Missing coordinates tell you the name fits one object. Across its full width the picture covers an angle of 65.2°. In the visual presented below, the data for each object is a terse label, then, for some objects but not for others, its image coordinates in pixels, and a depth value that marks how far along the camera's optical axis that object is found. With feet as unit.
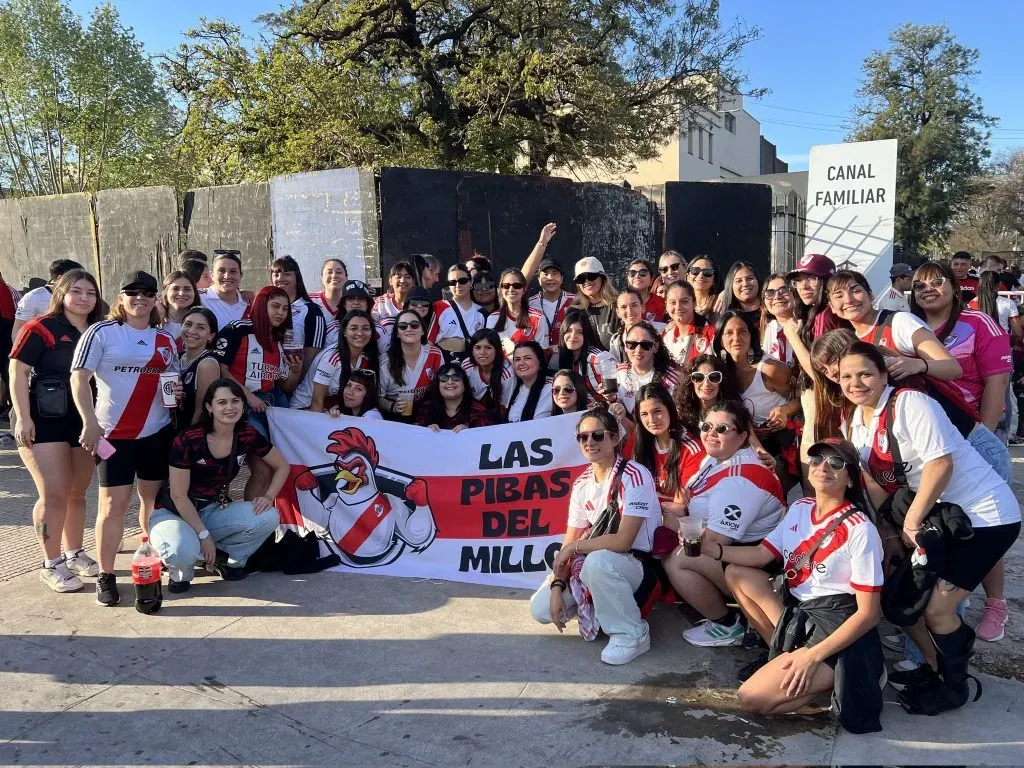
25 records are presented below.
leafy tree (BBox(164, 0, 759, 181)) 52.47
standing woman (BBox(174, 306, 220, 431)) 16.57
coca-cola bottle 14.48
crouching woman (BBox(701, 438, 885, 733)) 10.54
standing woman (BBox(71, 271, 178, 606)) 14.78
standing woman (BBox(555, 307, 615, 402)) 17.11
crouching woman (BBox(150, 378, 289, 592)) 15.48
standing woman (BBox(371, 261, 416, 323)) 21.18
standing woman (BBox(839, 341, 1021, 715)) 11.02
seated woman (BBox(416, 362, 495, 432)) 17.47
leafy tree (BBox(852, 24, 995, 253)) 102.83
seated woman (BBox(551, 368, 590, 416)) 16.21
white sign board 41.29
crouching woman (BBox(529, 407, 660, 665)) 12.89
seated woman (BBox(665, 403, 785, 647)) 12.95
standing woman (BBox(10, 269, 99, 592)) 15.06
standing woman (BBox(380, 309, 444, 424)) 18.04
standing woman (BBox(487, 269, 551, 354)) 19.54
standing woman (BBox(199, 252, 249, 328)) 19.17
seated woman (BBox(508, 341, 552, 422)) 17.13
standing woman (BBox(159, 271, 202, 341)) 17.88
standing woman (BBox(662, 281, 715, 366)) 16.67
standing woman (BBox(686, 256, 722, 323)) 18.47
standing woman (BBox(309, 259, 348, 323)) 20.79
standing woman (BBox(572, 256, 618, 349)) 19.16
